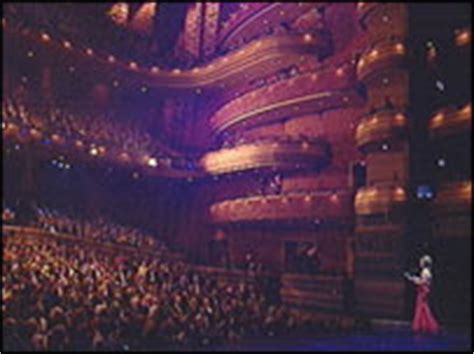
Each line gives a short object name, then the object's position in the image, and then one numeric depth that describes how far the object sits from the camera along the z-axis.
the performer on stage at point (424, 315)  17.20
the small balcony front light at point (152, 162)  31.50
